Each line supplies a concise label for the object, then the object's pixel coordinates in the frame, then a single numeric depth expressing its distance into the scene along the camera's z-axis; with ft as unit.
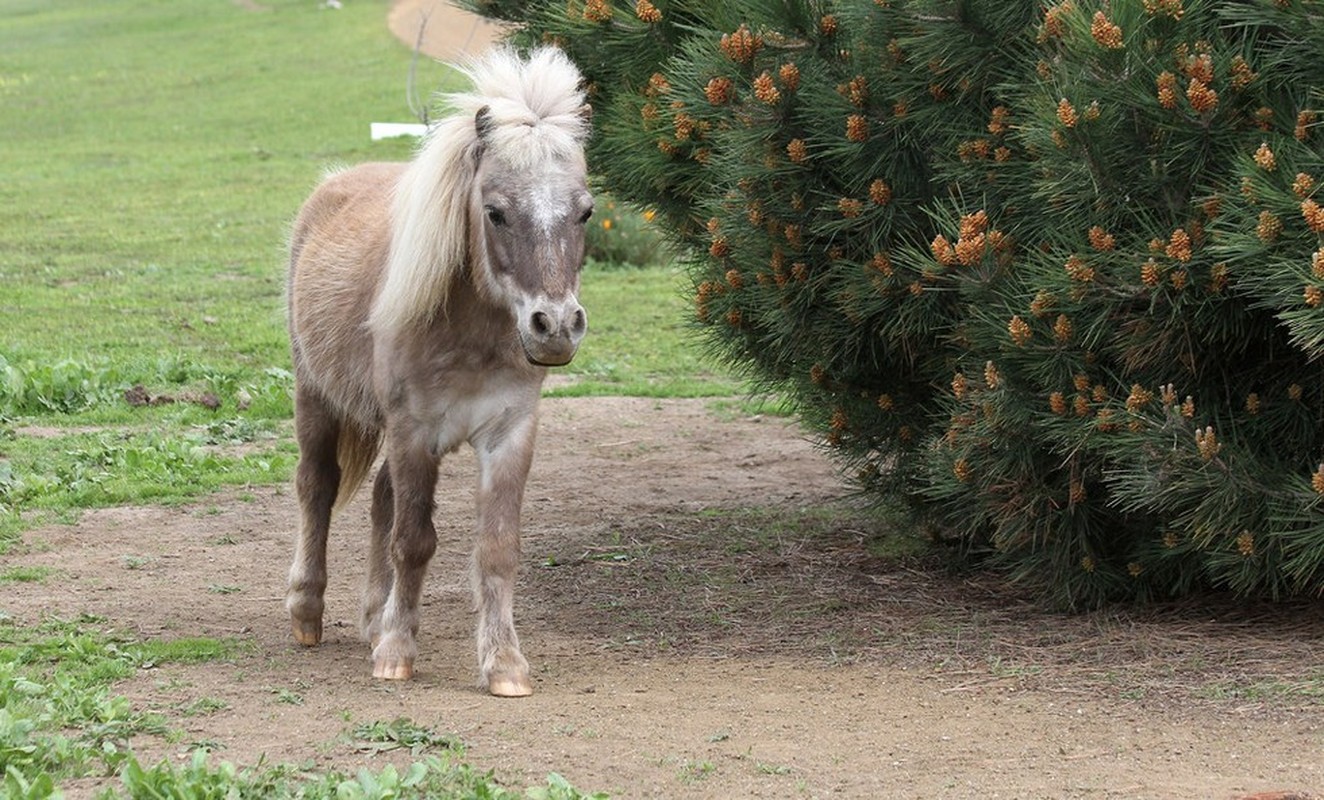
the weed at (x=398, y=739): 30.86
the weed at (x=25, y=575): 44.06
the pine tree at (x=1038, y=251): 34.01
